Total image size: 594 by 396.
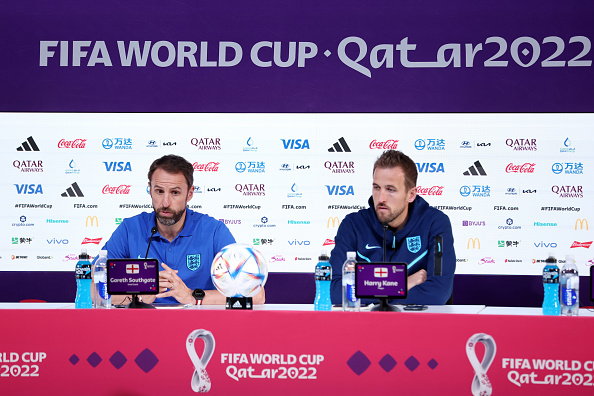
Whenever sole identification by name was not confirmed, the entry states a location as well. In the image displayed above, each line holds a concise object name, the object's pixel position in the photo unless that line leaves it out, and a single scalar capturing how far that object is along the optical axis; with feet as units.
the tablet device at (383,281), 18.66
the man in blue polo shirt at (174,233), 25.49
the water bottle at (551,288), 18.90
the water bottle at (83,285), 20.51
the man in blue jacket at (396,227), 24.53
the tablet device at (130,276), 20.10
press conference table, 16.67
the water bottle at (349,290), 19.92
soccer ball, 19.08
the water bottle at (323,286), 19.40
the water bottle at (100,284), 20.89
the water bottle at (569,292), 18.57
